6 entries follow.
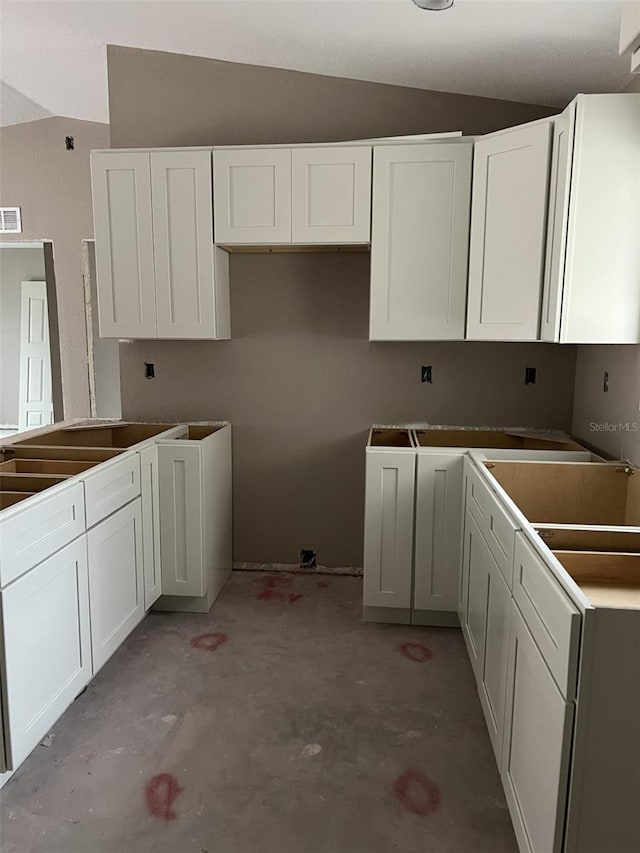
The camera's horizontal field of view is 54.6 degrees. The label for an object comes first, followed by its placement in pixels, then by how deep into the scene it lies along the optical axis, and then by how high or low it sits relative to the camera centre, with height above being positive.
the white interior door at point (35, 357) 6.64 -0.11
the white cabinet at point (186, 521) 3.09 -0.86
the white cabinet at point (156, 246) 3.08 +0.51
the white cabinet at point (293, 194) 2.97 +0.75
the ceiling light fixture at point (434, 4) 2.30 +1.30
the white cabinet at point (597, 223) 2.23 +0.49
